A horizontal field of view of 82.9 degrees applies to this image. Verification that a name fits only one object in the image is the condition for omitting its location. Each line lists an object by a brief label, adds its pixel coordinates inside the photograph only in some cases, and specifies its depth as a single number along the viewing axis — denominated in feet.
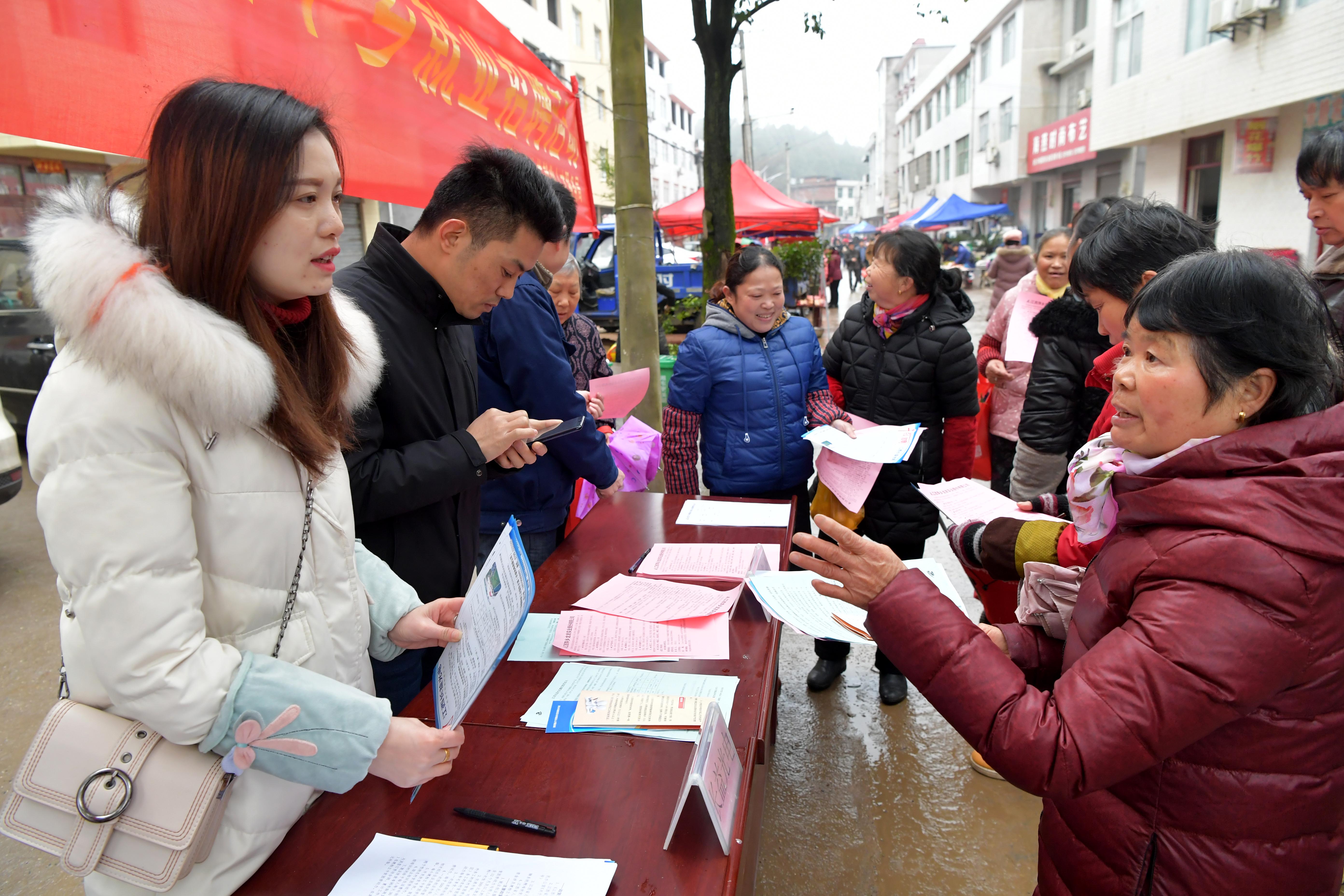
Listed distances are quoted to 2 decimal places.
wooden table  3.34
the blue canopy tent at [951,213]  61.93
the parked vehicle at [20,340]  17.58
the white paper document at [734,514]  7.69
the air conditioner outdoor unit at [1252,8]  33.55
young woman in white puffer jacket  2.80
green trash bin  18.13
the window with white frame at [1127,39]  48.60
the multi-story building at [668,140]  121.08
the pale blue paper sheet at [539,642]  5.05
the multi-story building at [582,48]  62.90
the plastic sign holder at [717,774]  3.28
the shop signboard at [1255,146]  37.65
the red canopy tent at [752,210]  40.57
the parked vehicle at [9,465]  13.03
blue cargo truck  38.68
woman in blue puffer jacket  9.19
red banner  4.37
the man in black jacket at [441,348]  5.31
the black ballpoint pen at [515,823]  3.50
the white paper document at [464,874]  3.17
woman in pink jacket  11.50
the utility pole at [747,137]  69.10
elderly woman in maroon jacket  2.89
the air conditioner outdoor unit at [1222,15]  35.73
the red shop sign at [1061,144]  59.93
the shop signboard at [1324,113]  32.48
